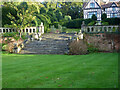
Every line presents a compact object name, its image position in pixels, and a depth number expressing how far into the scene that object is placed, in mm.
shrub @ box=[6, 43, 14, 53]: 15507
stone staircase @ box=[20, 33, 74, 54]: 15422
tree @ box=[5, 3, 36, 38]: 19422
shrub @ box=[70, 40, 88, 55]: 14859
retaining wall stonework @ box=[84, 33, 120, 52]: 15766
